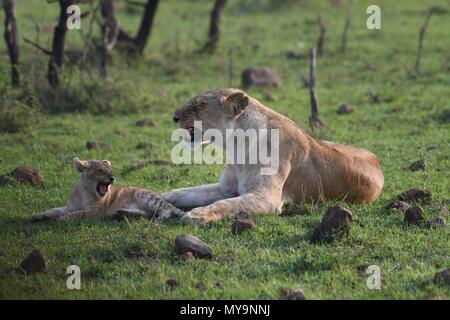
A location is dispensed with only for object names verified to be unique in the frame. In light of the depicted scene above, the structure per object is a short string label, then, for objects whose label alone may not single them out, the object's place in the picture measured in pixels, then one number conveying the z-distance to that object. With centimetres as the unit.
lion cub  834
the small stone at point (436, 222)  785
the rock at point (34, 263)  678
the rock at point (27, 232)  783
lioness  865
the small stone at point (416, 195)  871
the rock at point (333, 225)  743
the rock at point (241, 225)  771
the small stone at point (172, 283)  650
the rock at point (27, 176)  967
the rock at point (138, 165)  1072
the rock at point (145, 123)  1330
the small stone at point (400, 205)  841
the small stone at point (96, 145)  1168
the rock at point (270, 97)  1511
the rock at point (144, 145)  1195
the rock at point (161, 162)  1102
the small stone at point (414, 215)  795
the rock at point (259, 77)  1609
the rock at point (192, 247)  706
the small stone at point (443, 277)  639
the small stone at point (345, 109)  1417
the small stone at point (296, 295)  617
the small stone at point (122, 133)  1259
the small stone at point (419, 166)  1048
